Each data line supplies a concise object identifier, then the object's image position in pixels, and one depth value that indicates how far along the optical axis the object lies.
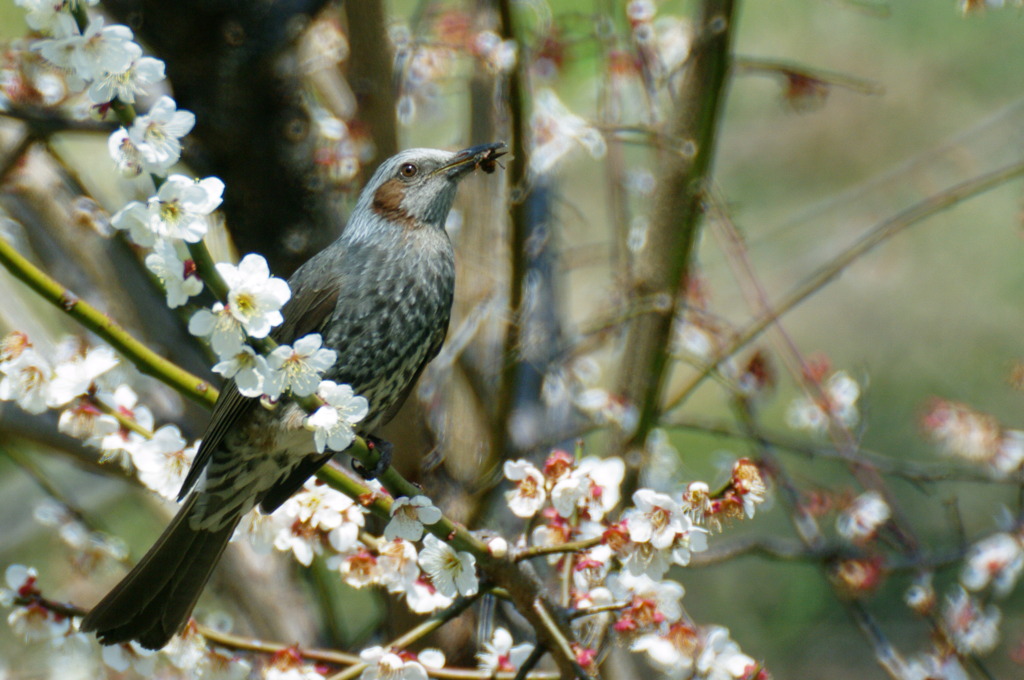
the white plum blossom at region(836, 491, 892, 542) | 7.09
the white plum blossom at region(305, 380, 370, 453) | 6.77
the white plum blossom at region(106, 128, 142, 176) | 6.71
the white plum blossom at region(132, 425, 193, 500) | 6.85
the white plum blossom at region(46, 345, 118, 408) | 6.82
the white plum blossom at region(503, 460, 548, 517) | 6.83
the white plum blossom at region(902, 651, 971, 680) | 6.99
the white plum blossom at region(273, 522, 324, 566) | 6.87
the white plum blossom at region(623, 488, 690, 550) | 6.79
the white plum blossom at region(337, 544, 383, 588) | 6.86
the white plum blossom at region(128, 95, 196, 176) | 6.71
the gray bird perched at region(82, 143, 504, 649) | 6.90
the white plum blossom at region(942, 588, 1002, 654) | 7.08
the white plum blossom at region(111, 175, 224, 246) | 6.72
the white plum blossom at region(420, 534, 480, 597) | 6.82
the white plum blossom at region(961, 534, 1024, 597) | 7.09
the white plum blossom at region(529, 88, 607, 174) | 7.13
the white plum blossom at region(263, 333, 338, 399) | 6.75
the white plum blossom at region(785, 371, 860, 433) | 7.63
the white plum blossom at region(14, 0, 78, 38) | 6.71
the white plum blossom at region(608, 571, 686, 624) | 6.83
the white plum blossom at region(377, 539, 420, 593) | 6.86
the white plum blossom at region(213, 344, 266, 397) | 6.74
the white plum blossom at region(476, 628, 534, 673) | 6.85
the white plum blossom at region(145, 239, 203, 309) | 6.72
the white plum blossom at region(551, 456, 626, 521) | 6.82
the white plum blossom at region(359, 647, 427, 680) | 6.82
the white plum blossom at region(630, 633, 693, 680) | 6.83
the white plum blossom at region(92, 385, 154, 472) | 6.84
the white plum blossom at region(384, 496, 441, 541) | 6.80
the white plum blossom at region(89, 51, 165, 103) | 6.71
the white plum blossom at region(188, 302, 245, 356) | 6.73
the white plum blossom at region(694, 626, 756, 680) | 6.84
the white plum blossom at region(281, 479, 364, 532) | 6.86
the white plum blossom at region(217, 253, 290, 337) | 6.73
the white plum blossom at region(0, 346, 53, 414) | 6.82
